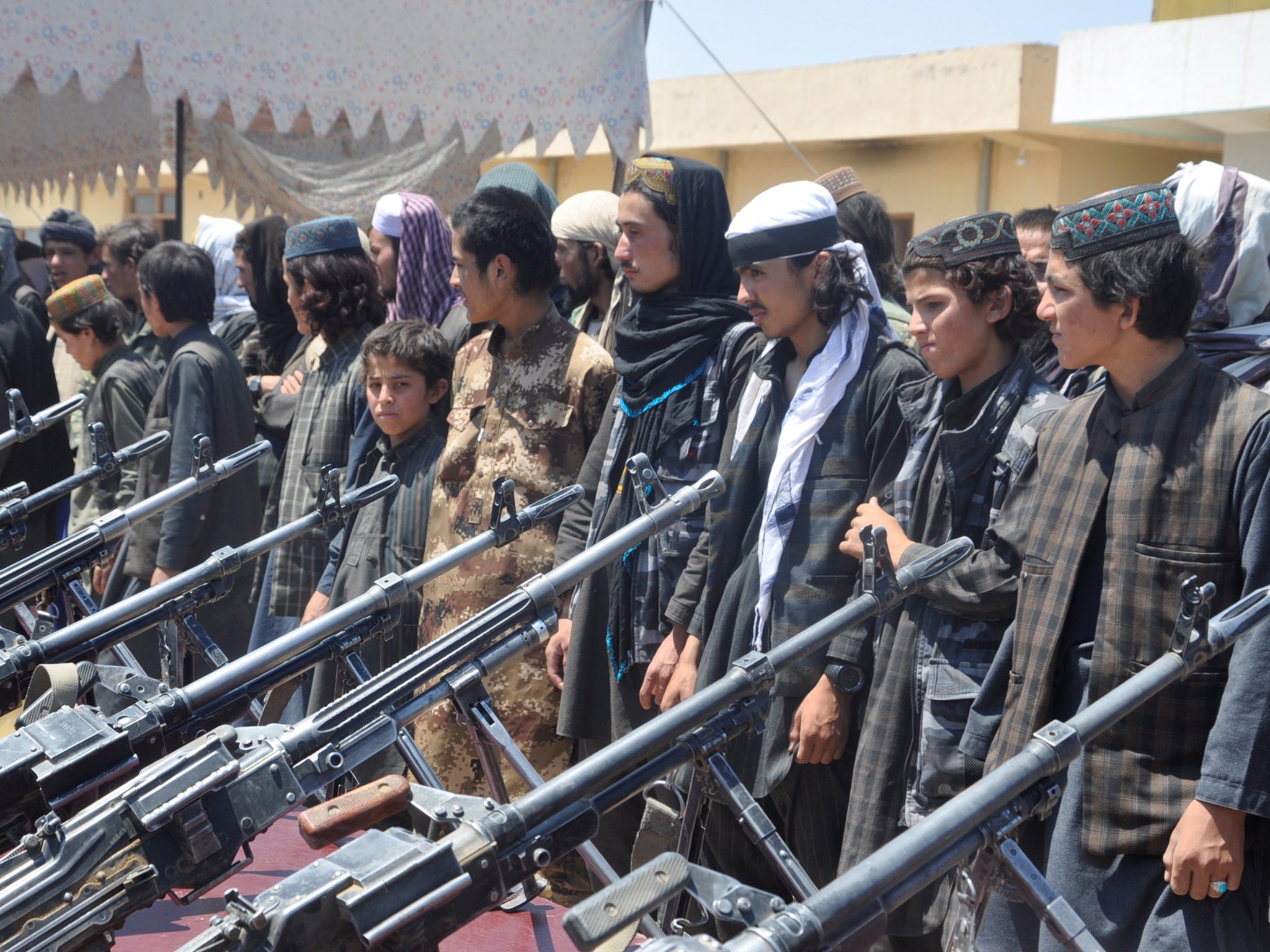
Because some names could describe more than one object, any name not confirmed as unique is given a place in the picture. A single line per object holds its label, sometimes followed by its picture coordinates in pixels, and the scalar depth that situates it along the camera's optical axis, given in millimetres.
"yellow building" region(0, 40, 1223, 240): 13383
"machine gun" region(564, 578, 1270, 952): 1333
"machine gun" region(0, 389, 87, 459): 3450
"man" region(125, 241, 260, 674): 4484
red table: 2273
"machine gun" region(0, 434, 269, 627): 2812
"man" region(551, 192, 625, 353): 4480
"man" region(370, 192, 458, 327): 4836
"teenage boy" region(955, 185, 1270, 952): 2014
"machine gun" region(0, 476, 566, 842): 1955
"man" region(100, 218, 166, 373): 6371
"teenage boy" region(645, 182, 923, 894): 2838
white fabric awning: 6234
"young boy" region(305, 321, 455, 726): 3766
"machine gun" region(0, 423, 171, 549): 3170
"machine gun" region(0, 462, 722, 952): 1746
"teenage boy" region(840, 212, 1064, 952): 2512
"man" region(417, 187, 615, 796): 3525
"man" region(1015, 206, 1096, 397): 3115
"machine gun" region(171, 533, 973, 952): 1512
